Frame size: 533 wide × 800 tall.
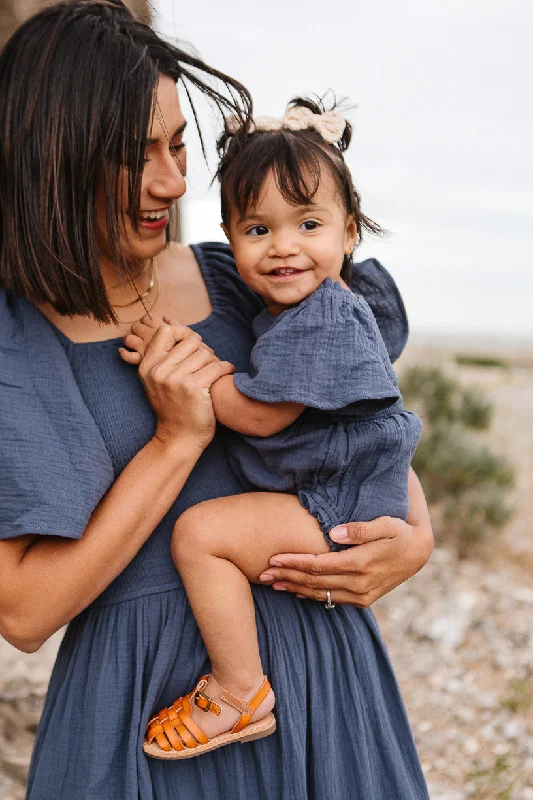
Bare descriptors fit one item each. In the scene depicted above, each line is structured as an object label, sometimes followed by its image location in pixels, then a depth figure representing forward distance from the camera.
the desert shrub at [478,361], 20.04
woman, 1.65
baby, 1.69
